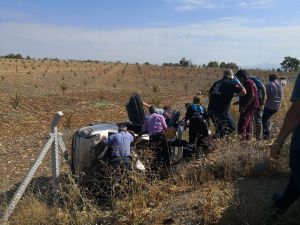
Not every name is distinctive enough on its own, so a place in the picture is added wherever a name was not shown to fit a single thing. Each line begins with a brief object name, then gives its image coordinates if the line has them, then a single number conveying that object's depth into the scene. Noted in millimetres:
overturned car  4108
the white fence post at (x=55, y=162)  3735
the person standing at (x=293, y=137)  2344
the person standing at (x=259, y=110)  5449
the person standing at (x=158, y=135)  4439
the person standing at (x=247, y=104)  5095
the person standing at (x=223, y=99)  4906
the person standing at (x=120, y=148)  3916
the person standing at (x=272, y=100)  5715
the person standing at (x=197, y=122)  4700
